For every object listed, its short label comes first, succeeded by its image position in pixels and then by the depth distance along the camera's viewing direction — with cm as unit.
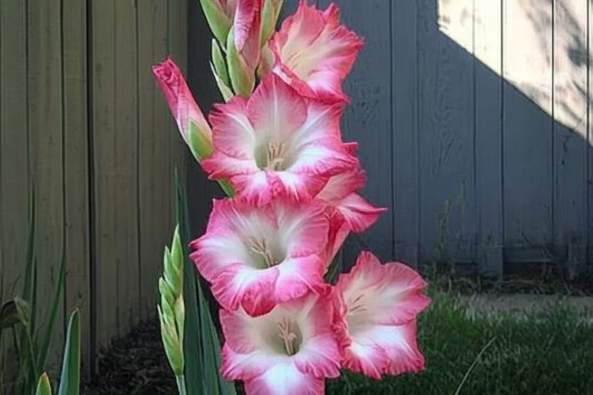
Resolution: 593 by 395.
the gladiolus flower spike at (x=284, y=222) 99
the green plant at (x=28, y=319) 159
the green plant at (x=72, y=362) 119
